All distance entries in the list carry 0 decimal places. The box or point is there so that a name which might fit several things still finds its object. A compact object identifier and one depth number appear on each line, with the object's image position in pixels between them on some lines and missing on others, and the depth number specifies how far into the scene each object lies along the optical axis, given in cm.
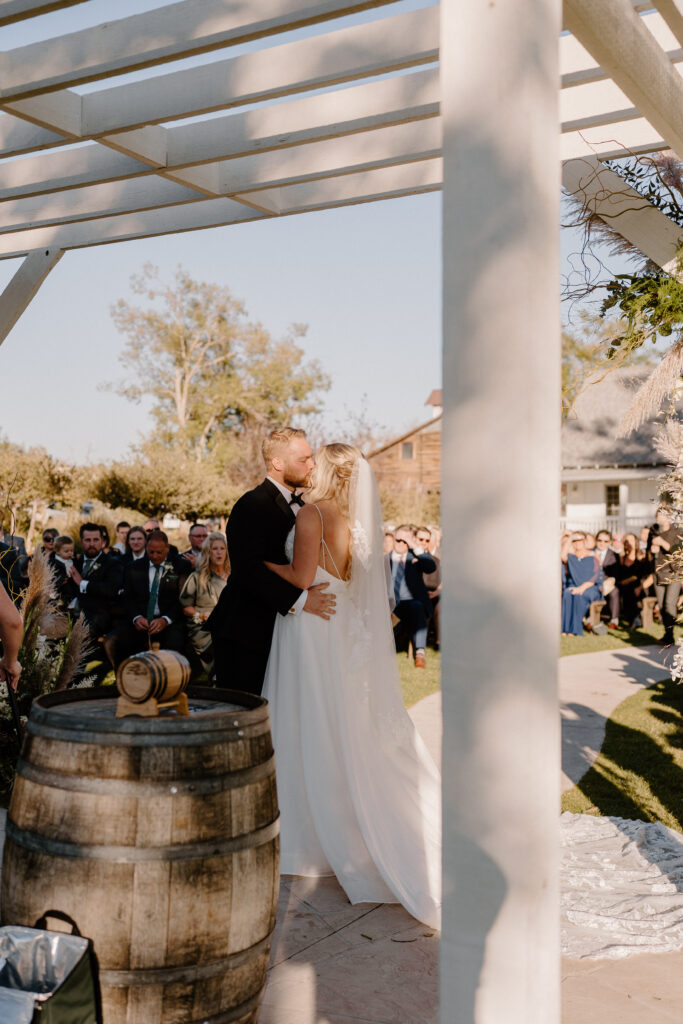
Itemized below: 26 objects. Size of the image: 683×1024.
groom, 477
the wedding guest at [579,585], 1602
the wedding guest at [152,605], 979
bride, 442
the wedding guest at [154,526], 1147
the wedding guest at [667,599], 1260
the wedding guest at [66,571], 1075
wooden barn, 5391
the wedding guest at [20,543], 1054
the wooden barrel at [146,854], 227
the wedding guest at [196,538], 1208
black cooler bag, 215
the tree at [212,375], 4994
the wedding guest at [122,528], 1452
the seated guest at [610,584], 1689
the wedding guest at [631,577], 1691
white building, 3991
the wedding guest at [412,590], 1241
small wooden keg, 240
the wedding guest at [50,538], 1242
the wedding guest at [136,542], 1097
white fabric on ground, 386
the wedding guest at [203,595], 973
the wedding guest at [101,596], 1060
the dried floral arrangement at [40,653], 580
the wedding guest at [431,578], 1364
